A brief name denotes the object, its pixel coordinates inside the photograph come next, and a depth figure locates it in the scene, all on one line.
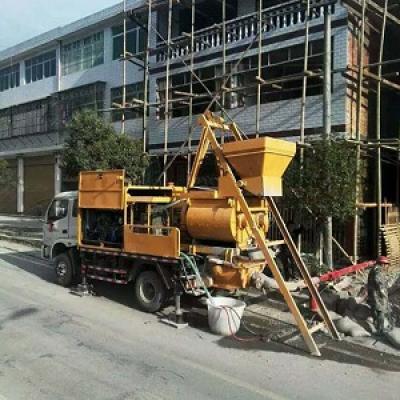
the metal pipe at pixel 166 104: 18.95
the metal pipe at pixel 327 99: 12.80
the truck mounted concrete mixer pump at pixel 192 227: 8.72
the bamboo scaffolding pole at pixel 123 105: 20.89
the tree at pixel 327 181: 11.49
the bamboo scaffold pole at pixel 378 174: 13.49
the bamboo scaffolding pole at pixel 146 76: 19.97
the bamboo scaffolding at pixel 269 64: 14.20
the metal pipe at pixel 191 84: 17.91
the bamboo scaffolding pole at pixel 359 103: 13.48
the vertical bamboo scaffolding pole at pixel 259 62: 15.67
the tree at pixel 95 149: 16.98
